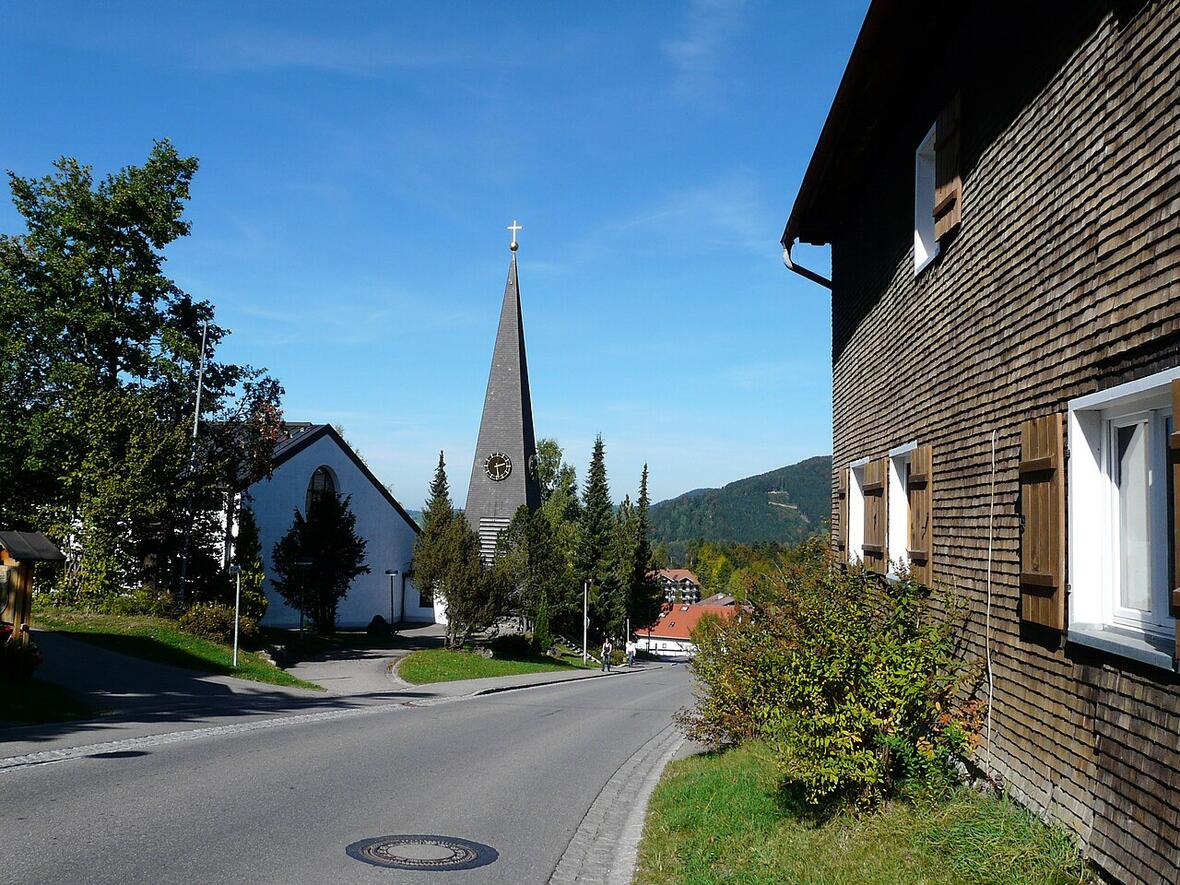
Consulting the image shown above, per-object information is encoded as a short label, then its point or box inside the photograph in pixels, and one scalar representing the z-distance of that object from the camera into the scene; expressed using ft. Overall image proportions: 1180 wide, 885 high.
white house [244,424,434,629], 147.54
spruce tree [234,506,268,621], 108.68
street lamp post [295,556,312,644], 123.18
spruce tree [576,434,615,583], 233.76
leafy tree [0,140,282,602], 98.32
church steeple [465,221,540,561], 220.64
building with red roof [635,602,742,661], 423.27
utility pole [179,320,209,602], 101.96
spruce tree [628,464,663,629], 244.22
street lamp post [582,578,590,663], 188.14
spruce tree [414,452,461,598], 126.62
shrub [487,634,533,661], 141.85
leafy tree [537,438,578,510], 308.42
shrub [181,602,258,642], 92.58
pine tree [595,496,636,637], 230.27
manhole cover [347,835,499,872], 25.13
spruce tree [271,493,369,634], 130.93
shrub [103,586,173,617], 97.19
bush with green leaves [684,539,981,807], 23.80
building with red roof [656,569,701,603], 582.02
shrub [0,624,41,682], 56.34
